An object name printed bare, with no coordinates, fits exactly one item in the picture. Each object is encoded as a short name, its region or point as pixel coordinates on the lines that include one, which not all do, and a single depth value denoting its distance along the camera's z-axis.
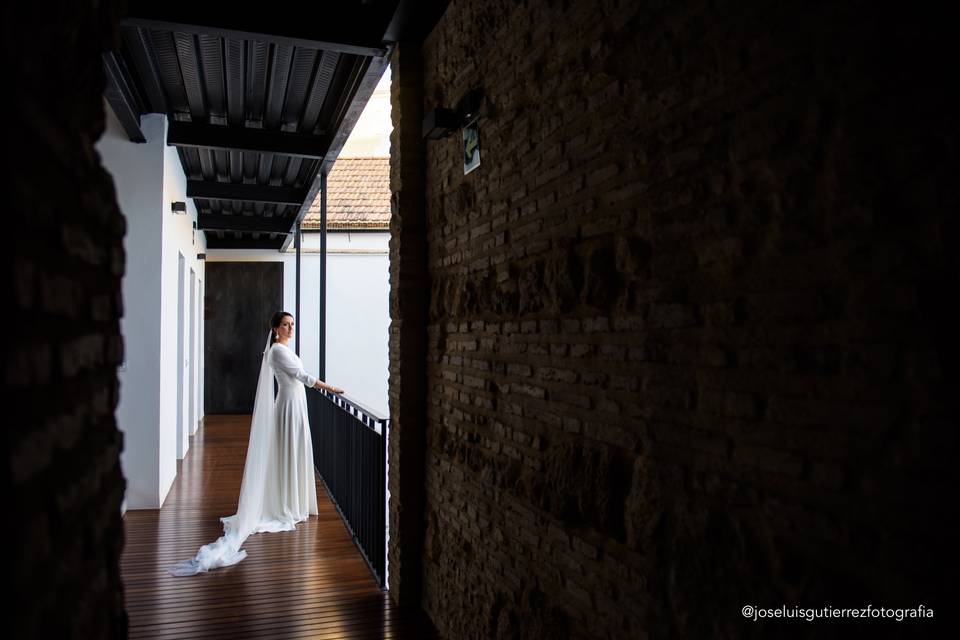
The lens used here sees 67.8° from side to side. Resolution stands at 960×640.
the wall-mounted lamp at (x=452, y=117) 3.52
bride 6.15
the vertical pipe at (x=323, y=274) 7.89
